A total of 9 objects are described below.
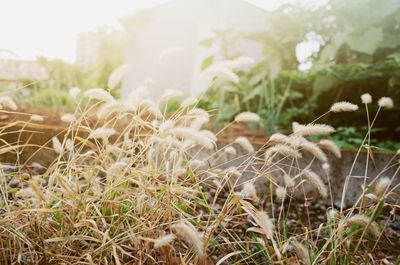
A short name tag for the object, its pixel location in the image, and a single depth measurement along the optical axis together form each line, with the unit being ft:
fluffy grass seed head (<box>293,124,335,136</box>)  3.71
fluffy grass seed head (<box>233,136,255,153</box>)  4.16
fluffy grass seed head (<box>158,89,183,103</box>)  4.34
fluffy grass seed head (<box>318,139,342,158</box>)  4.00
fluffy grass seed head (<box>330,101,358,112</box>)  3.89
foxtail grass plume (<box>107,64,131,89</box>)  4.27
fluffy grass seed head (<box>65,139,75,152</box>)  4.10
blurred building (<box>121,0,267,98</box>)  21.89
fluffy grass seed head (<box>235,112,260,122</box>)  4.20
